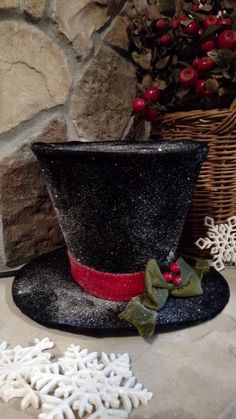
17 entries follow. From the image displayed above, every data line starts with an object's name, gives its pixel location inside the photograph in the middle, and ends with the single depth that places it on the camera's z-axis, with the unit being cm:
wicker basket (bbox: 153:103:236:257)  81
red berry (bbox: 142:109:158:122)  86
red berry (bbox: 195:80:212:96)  79
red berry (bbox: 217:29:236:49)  77
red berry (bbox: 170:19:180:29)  81
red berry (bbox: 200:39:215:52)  79
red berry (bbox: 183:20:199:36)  79
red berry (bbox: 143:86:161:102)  83
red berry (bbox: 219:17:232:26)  78
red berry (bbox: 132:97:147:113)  84
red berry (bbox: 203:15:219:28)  79
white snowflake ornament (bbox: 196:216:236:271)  86
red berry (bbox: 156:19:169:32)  82
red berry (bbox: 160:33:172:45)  82
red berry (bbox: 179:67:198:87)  79
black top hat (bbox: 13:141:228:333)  60
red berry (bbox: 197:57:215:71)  78
